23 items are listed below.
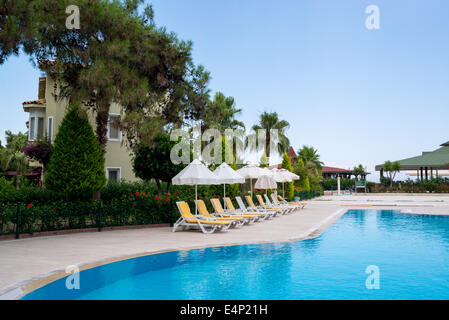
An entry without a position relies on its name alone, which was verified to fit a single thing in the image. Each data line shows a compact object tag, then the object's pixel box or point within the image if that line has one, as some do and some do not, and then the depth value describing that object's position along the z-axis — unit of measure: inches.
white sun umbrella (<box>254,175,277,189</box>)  819.7
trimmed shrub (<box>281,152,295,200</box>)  1147.9
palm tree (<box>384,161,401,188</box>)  1963.3
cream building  866.8
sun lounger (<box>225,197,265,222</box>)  634.3
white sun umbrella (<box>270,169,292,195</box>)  909.8
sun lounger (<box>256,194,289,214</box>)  774.9
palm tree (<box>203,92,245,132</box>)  1549.0
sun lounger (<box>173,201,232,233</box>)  517.3
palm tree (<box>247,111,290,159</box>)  1633.9
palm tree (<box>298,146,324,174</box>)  2311.4
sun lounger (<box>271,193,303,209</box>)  881.5
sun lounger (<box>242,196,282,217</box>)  732.7
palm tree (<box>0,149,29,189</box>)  1321.1
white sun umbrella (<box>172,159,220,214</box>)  531.5
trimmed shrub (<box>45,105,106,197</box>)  514.6
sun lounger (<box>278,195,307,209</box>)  927.7
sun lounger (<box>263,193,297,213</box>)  822.0
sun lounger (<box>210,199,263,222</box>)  615.7
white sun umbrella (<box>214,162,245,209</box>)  607.3
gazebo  1763.0
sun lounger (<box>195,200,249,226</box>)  573.6
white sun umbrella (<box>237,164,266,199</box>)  782.2
